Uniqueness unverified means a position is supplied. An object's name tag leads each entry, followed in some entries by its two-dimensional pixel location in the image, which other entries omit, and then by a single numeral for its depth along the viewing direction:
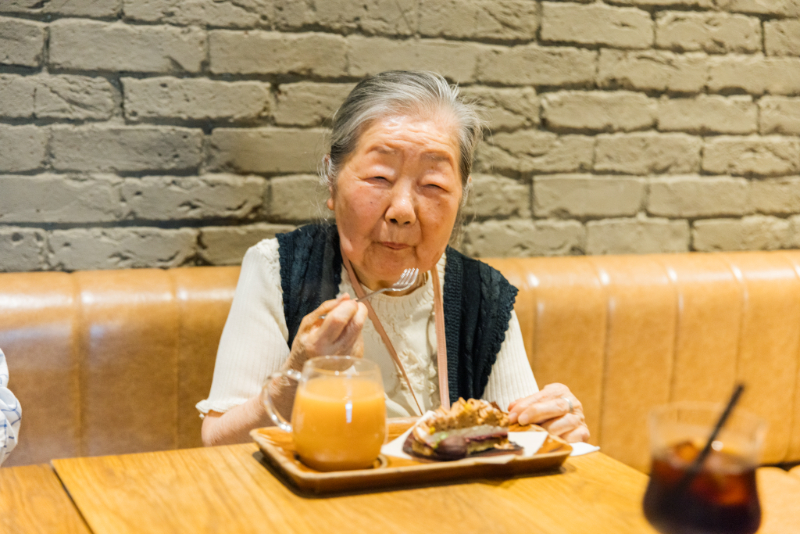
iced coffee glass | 0.68
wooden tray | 0.90
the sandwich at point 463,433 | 0.99
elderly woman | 1.44
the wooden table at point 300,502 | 0.83
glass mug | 0.92
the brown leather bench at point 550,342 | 1.53
